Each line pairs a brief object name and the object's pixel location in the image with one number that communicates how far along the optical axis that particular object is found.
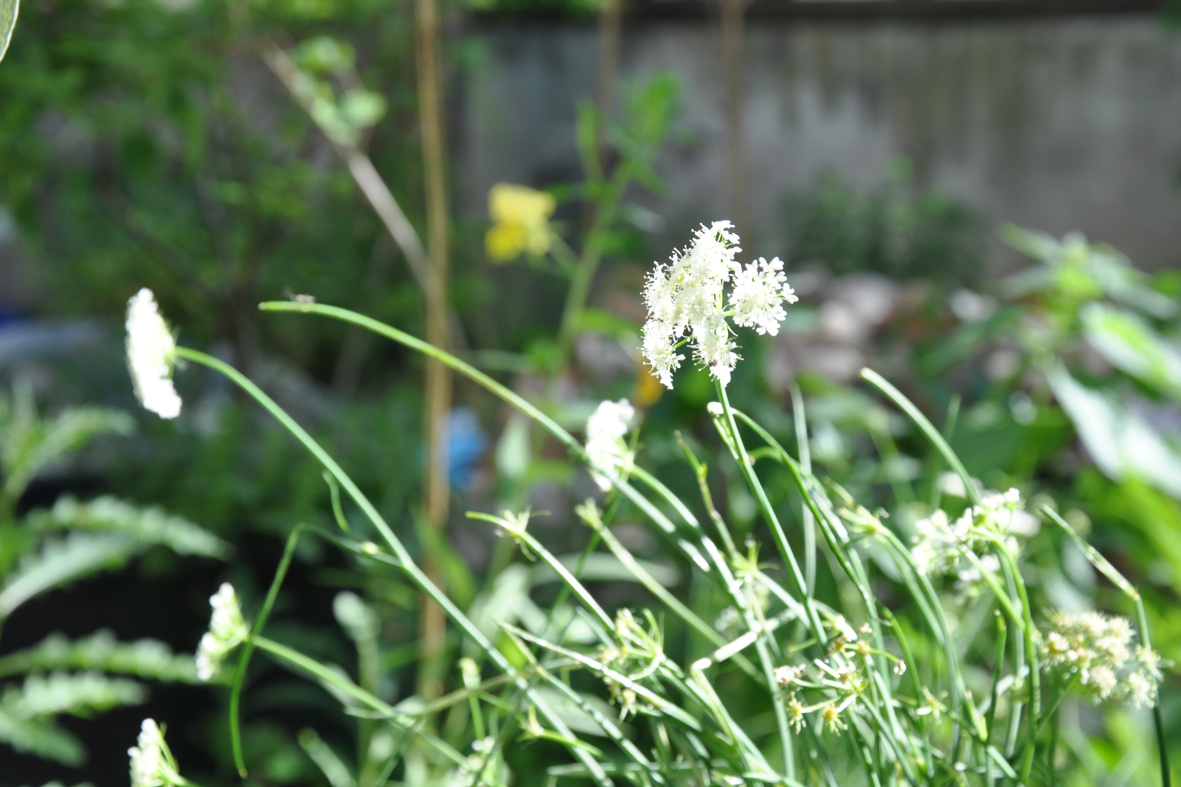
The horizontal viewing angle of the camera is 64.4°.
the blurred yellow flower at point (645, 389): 1.05
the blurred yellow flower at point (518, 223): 1.23
